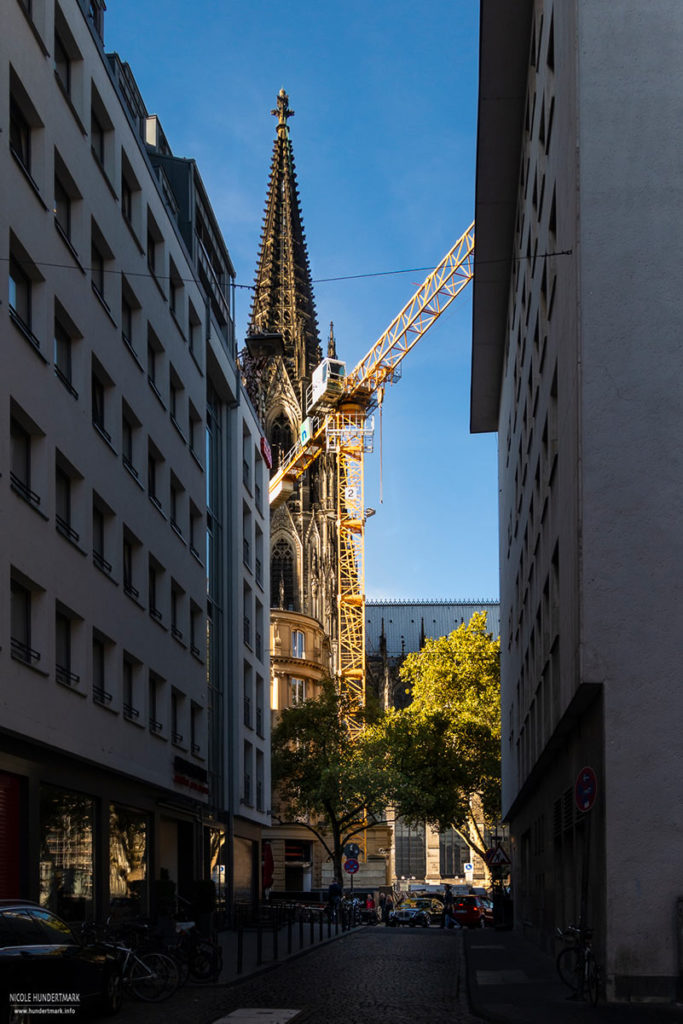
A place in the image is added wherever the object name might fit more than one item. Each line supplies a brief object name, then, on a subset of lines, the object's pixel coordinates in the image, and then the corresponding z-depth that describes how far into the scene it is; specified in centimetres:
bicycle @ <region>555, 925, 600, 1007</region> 1605
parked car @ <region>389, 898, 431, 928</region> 5525
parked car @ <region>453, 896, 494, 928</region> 5394
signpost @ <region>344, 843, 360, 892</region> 4494
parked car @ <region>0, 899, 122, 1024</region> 1324
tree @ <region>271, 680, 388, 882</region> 6234
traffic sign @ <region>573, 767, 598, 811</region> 1573
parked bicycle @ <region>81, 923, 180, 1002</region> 1733
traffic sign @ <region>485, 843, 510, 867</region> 4188
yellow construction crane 10762
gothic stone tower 10762
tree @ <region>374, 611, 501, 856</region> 6775
